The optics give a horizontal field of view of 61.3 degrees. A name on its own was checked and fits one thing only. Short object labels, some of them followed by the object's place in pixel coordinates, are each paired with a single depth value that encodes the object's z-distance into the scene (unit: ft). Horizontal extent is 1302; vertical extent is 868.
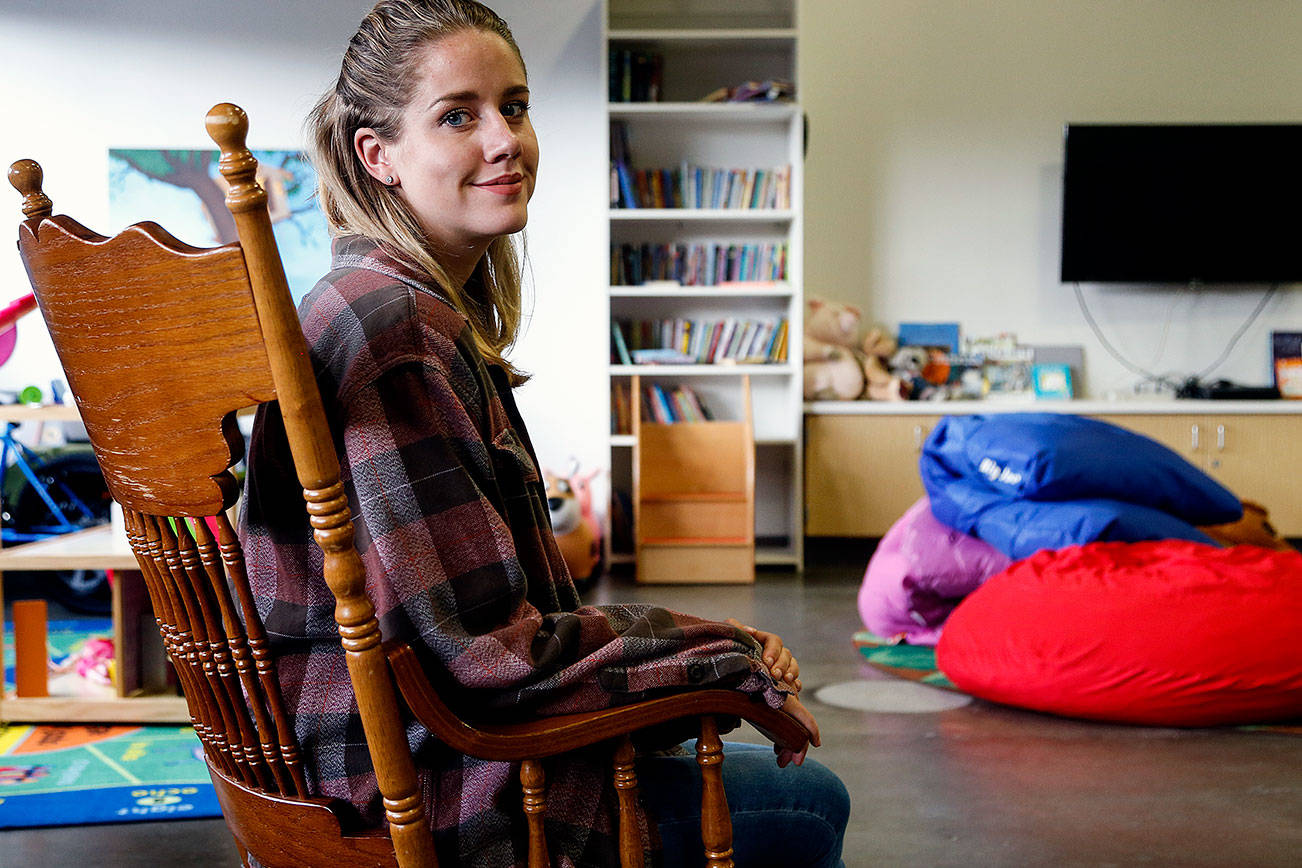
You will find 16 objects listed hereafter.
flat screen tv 17.94
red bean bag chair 8.42
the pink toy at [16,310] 7.99
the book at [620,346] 16.30
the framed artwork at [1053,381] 18.30
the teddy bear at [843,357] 17.43
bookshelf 16.28
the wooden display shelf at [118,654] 8.72
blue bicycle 14.10
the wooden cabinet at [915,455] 16.92
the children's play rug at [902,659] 10.25
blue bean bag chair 10.28
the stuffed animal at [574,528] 14.70
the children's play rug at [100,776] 7.27
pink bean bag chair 11.18
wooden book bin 15.37
